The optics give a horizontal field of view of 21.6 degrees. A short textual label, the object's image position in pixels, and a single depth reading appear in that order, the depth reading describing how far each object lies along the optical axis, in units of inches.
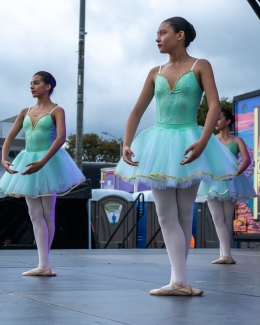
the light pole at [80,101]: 862.6
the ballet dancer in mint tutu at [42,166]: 252.7
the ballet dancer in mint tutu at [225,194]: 335.6
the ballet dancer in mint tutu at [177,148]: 182.2
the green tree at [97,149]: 2797.7
